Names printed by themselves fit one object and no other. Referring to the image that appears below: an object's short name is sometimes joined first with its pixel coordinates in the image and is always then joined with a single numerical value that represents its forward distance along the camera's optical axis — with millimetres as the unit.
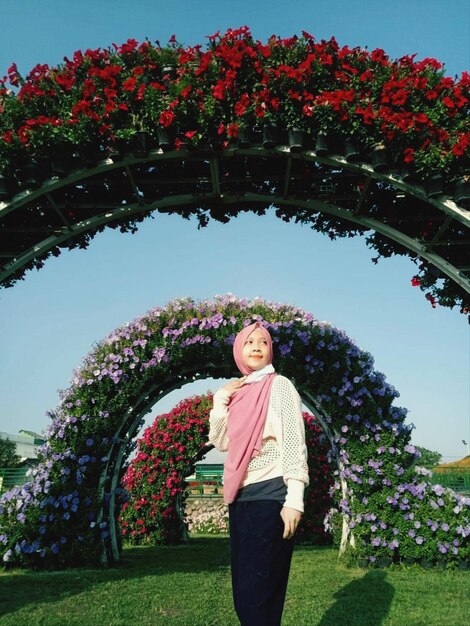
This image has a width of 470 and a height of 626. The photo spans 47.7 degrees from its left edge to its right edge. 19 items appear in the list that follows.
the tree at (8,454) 42325
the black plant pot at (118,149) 4105
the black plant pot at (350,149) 4074
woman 2332
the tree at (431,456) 80450
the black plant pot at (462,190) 3959
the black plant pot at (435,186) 4020
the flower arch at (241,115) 4023
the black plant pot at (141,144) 4066
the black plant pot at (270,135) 4059
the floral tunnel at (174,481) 11422
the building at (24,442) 55938
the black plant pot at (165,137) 4051
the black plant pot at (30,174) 4105
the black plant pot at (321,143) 4066
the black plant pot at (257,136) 4139
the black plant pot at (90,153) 4109
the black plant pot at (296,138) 4055
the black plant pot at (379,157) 4053
